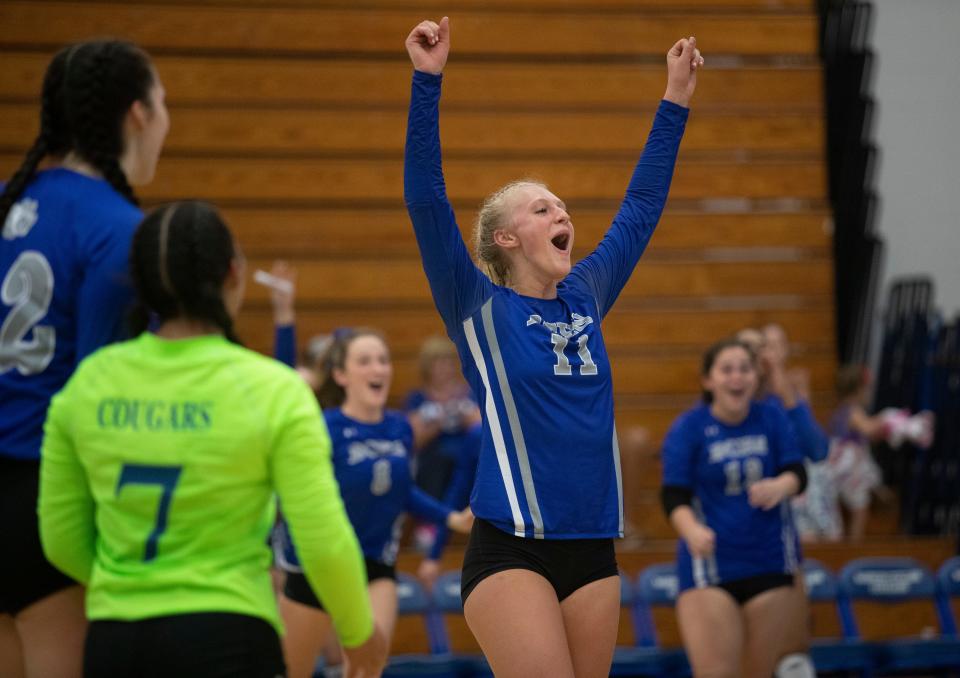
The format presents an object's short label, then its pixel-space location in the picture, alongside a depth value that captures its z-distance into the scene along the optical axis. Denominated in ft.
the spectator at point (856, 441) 62.49
